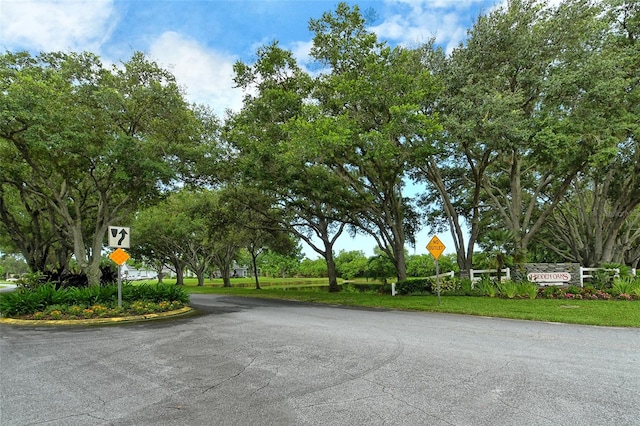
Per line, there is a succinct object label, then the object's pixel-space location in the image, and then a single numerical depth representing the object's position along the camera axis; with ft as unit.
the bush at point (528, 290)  49.89
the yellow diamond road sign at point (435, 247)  45.64
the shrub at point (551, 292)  50.26
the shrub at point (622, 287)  47.29
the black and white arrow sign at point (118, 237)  38.47
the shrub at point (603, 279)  51.94
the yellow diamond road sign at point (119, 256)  36.94
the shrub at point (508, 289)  50.60
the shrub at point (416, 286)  60.70
